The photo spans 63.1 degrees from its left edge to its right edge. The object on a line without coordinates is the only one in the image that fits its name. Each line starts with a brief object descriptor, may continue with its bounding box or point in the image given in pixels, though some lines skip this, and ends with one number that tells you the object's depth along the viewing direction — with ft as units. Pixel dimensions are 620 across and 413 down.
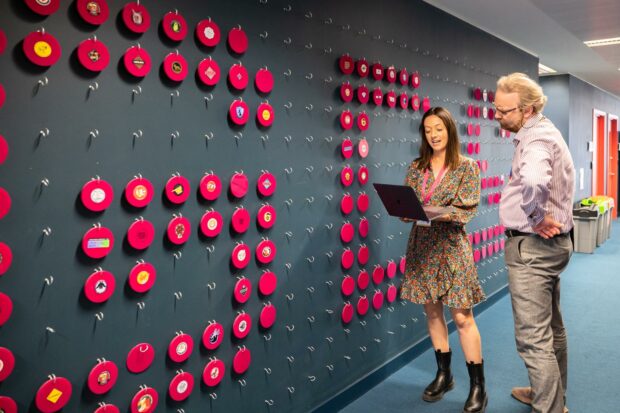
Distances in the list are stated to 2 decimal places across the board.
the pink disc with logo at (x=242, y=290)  6.72
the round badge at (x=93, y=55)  4.99
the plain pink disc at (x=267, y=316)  7.13
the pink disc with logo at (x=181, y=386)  6.00
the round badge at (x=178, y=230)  5.86
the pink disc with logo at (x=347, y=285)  8.66
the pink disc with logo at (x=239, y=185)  6.55
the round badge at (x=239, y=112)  6.48
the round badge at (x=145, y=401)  5.64
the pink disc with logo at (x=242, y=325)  6.73
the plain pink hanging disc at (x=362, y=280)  9.06
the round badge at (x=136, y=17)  5.33
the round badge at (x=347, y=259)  8.64
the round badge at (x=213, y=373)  6.37
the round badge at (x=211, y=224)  6.23
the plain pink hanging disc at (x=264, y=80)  6.82
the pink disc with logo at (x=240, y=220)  6.62
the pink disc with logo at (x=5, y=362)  4.58
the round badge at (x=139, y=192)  5.44
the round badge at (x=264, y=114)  6.88
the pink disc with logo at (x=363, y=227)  9.02
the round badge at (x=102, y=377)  5.24
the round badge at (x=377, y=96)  9.15
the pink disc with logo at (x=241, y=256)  6.67
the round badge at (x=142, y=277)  5.54
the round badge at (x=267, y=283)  7.10
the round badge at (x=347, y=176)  8.54
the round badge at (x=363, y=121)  8.84
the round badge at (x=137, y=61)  5.34
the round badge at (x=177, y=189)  5.82
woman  7.86
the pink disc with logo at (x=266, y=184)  6.97
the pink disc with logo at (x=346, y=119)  8.42
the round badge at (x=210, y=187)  6.18
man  6.70
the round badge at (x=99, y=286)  5.17
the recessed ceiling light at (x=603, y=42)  15.48
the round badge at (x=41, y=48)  4.64
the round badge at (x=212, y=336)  6.33
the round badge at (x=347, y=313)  8.68
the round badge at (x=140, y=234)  5.49
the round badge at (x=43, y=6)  4.61
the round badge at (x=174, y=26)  5.69
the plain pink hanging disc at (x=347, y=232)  8.60
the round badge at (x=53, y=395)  4.85
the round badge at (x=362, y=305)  9.05
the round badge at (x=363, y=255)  9.05
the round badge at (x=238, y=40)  6.42
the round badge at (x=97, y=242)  5.13
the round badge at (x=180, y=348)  5.96
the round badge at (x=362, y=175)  8.93
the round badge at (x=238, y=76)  6.44
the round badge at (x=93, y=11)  4.96
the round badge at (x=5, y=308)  4.55
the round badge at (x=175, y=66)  5.72
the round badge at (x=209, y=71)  6.09
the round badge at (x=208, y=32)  6.05
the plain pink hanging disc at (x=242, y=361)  6.75
